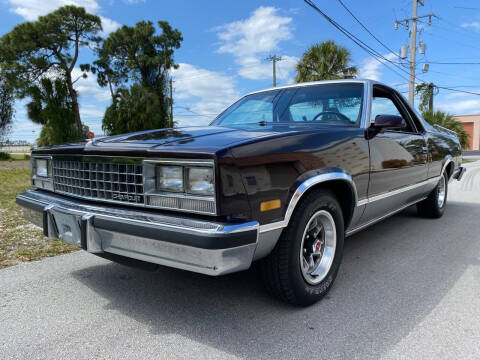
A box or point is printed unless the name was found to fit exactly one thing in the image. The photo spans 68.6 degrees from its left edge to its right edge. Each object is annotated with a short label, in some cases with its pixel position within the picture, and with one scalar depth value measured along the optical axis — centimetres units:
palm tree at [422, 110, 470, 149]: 2280
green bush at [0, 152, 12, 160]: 2456
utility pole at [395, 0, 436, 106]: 1867
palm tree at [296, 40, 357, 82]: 1619
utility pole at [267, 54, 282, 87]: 3033
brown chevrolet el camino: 175
